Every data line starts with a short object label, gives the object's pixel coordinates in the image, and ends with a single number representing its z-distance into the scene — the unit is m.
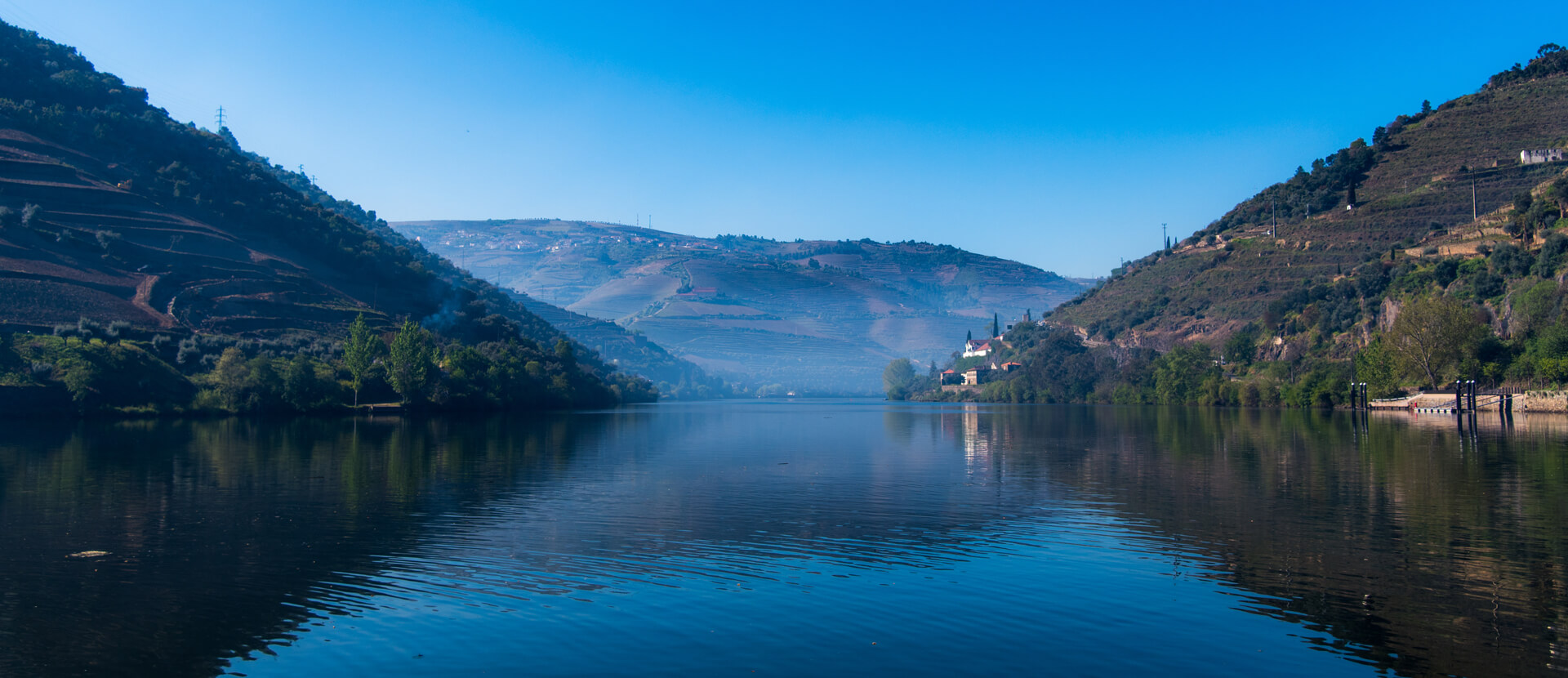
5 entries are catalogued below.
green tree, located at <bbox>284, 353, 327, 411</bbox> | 82.44
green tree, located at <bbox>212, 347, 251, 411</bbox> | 78.81
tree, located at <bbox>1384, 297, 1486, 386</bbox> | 80.19
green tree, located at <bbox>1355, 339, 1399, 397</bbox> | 87.12
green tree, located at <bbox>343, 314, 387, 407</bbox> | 90.06
